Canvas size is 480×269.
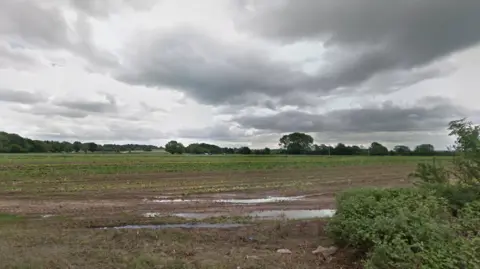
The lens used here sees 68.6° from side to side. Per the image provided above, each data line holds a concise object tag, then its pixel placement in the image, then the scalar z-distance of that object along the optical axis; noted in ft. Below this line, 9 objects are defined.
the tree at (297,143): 417.28
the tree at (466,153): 27.58
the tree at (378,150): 366.63
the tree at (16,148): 356.79
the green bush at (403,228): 16.39
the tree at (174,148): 417.28
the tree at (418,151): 297.37
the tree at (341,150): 371.15
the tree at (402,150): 343.26
